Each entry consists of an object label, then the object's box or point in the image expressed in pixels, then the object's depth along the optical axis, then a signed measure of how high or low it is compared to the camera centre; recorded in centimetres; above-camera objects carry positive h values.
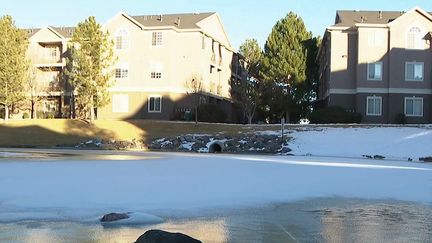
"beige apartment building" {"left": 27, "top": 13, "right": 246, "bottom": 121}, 5553 +498
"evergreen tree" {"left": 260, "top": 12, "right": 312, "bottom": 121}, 5794 +550
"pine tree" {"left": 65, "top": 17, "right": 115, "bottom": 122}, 4881 +449
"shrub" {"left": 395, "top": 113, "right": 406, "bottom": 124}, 5012 +11
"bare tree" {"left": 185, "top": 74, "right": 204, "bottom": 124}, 5388 +285
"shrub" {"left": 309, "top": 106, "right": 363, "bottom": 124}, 4894 +26
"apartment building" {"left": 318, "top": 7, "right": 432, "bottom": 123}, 5150 +478
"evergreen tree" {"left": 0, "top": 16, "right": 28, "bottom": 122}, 5022 +427
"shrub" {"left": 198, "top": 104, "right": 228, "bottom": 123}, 5294 +35
